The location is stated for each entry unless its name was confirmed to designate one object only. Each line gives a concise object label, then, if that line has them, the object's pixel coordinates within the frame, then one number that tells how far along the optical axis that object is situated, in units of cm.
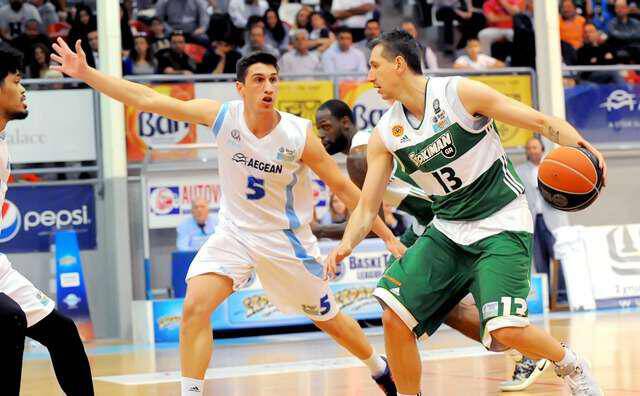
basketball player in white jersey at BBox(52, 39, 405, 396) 670
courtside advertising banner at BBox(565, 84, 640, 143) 1681
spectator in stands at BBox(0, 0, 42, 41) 1578
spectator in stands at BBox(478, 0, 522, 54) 1784
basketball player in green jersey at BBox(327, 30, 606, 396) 585
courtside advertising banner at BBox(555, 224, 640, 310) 1485
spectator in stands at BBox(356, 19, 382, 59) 1700
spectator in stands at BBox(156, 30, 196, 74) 1565
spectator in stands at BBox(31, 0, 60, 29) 1609
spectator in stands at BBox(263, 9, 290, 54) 1681
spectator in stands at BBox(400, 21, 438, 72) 1666
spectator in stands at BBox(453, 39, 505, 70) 1681
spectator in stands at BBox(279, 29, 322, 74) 1614
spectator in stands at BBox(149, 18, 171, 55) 1612
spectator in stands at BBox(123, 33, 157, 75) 1552
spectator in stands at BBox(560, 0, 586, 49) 1795
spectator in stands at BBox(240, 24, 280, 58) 1602
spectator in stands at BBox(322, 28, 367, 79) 1623
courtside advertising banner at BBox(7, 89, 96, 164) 1452
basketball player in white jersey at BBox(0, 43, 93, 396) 558
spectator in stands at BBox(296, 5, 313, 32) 1719
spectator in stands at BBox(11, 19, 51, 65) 1512
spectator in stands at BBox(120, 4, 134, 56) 1583
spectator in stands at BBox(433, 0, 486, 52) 1795
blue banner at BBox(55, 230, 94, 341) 1408
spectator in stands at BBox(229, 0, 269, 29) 1688
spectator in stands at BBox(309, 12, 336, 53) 1664
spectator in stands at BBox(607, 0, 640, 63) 1817
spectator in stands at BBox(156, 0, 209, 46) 1684
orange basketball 564
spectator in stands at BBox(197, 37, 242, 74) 1608
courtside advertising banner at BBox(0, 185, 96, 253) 1441
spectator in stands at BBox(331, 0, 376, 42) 1772
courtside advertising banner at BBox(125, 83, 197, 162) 1494
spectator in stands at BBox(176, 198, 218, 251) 1390
